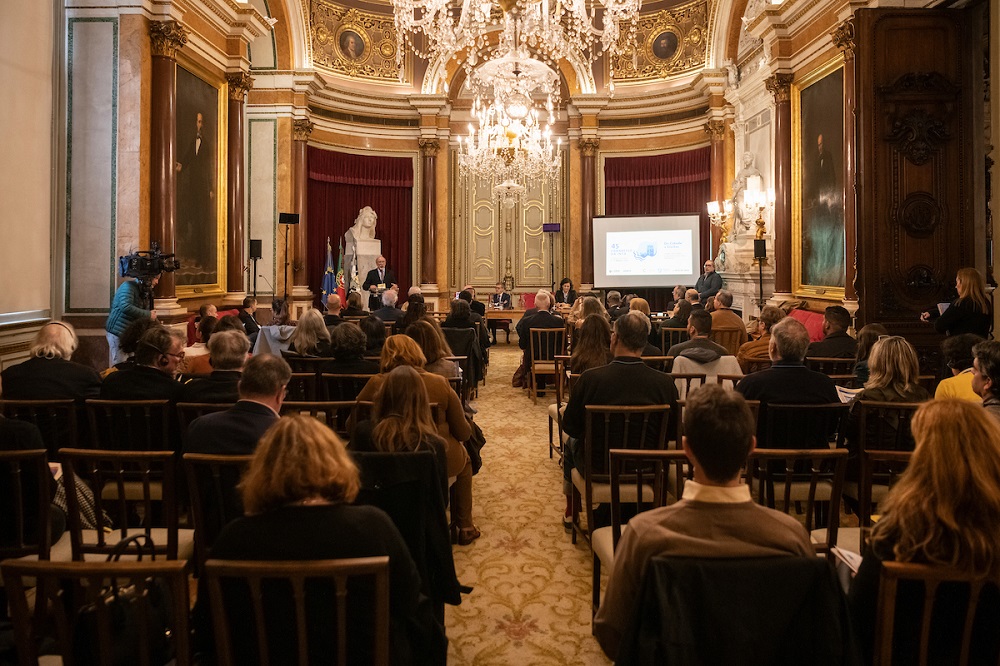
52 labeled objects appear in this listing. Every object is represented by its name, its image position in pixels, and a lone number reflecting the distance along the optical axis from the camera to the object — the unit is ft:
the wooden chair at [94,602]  4.73
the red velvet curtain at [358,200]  44.60
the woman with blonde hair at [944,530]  5.07
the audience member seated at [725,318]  23.02
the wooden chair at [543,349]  25.74
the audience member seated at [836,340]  17.48
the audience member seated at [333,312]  23.41
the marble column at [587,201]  46.93
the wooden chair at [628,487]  7.73
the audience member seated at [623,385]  11.41
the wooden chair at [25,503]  7.99
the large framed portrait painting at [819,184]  26.78
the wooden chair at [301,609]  4.86
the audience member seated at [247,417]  8.64
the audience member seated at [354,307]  26.81
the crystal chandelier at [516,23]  23.59
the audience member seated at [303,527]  5.45
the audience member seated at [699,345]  15.29
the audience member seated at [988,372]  9.20
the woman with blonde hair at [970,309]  17.76
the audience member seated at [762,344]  18.24
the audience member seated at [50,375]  12.13
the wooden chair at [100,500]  7.89
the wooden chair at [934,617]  4.85
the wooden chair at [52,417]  10.93
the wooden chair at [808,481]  7.44
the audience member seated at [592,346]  16.20
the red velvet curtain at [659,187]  45.01
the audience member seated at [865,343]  14.39
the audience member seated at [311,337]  17.81
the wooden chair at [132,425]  10.86
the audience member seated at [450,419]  11.60
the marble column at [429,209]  46.60
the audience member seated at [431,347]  15.29
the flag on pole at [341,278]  42.06
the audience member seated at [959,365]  11.16
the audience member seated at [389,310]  27.61
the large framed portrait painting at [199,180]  26.05
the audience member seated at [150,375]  11.63
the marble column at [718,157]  41.78
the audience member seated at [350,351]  14.82
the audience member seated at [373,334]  18.21
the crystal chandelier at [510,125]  31.07
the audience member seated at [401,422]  8.96
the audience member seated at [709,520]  5.13
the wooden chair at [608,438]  10.75
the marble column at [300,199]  39.86
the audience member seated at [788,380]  11.64
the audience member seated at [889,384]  11.35
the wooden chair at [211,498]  7.74
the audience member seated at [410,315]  23.68
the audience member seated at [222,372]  11.53
